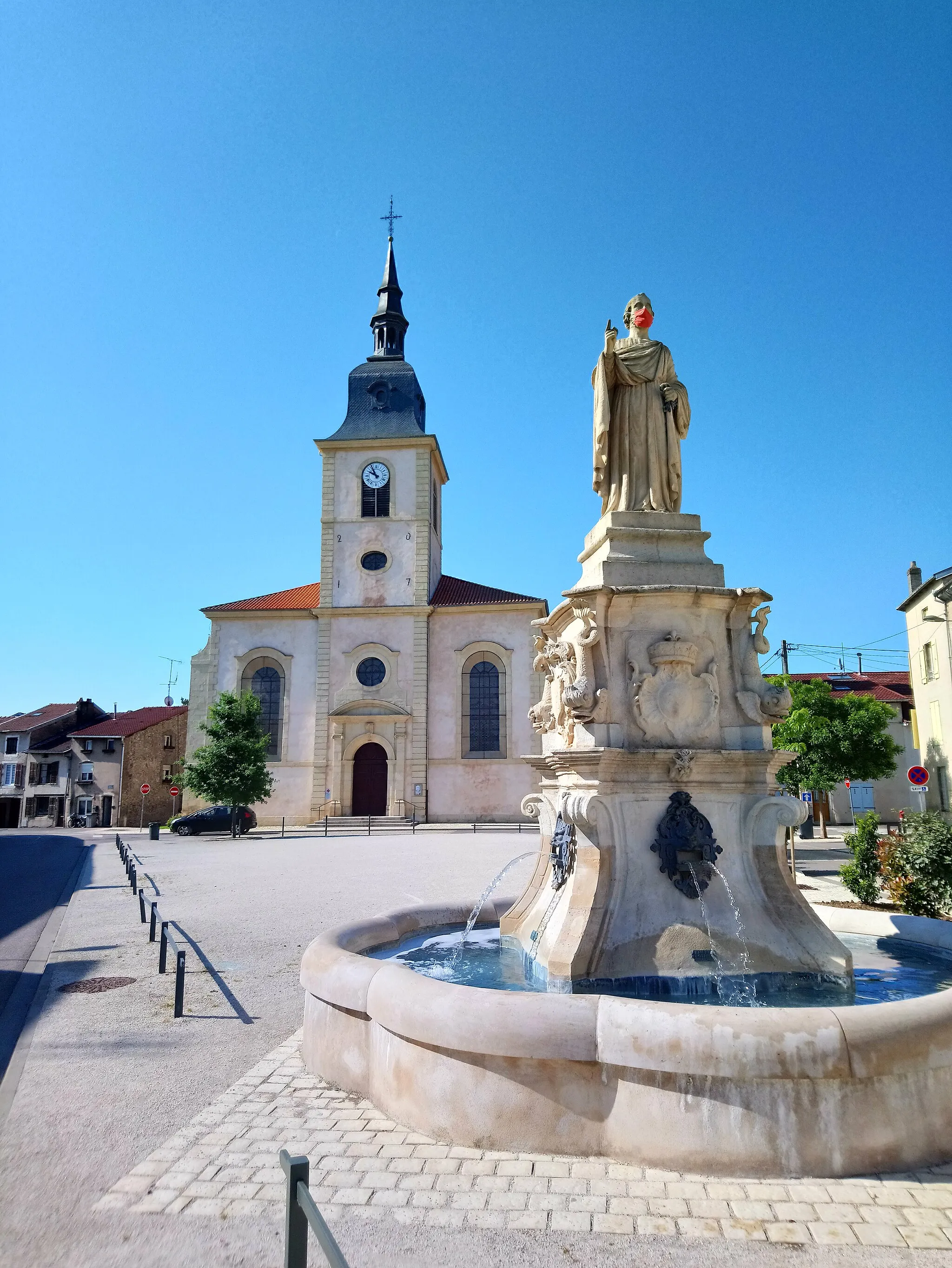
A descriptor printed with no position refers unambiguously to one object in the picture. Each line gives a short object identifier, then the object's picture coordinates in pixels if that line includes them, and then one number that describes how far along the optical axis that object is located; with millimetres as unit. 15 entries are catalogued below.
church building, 33406
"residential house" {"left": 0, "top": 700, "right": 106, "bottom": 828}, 46281
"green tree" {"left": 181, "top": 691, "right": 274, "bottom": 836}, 29625
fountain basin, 3621
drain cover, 7906
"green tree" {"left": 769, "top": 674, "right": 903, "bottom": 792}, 21422
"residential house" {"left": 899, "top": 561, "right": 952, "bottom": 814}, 27750
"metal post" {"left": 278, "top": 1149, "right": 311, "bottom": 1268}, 2266
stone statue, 6520
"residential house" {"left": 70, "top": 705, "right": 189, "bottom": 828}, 44188
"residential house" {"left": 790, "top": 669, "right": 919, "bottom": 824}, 37031
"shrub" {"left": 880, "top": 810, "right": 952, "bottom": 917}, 10086
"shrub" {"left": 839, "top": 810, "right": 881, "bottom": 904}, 11422
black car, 31531
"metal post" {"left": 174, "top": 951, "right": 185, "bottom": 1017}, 6770
